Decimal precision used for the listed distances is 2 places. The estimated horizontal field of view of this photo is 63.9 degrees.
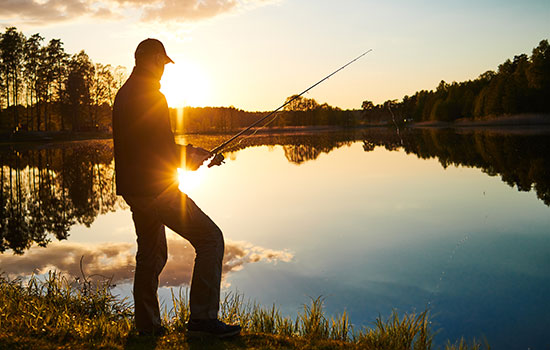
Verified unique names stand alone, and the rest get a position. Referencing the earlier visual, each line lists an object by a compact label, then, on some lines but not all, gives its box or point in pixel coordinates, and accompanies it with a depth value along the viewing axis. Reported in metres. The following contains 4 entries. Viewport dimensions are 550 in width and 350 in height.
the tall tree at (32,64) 62.09
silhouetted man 4.06
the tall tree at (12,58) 58.00
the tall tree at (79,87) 67.06
